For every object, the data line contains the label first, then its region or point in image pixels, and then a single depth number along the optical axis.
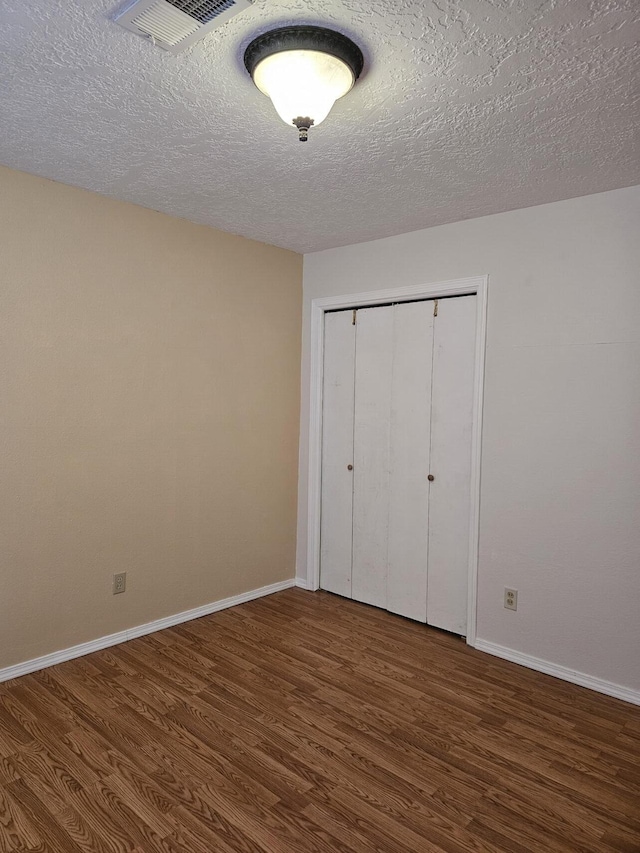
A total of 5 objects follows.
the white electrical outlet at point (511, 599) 3.17
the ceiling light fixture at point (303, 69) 1.69
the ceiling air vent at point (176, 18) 1.54
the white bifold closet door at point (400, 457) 3.48
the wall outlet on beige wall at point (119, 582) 3.26
